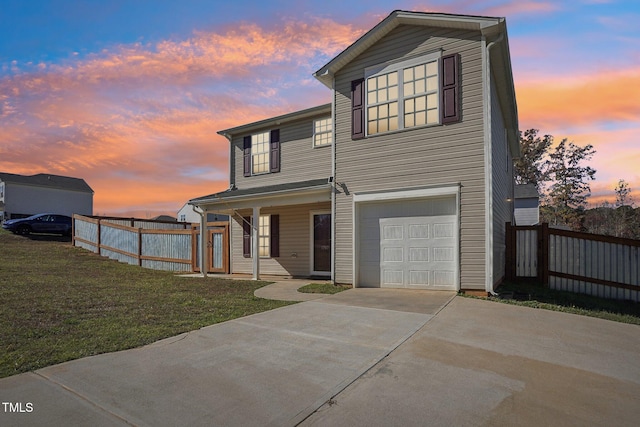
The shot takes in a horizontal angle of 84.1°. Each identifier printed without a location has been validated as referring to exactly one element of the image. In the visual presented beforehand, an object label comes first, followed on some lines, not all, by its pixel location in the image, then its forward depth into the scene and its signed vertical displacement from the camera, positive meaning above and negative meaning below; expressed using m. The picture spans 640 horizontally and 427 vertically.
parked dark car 23.17 -1.06
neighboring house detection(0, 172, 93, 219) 34.94 +1.43
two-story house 8.33 +1.30
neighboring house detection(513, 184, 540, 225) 25.97 +0.16
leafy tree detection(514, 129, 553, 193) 33.22 +4.78
